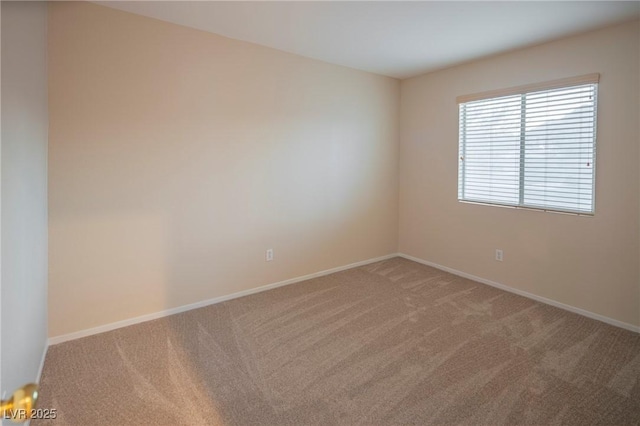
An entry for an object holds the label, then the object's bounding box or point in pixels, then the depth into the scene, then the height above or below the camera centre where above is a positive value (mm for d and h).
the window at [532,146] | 3070 +556
